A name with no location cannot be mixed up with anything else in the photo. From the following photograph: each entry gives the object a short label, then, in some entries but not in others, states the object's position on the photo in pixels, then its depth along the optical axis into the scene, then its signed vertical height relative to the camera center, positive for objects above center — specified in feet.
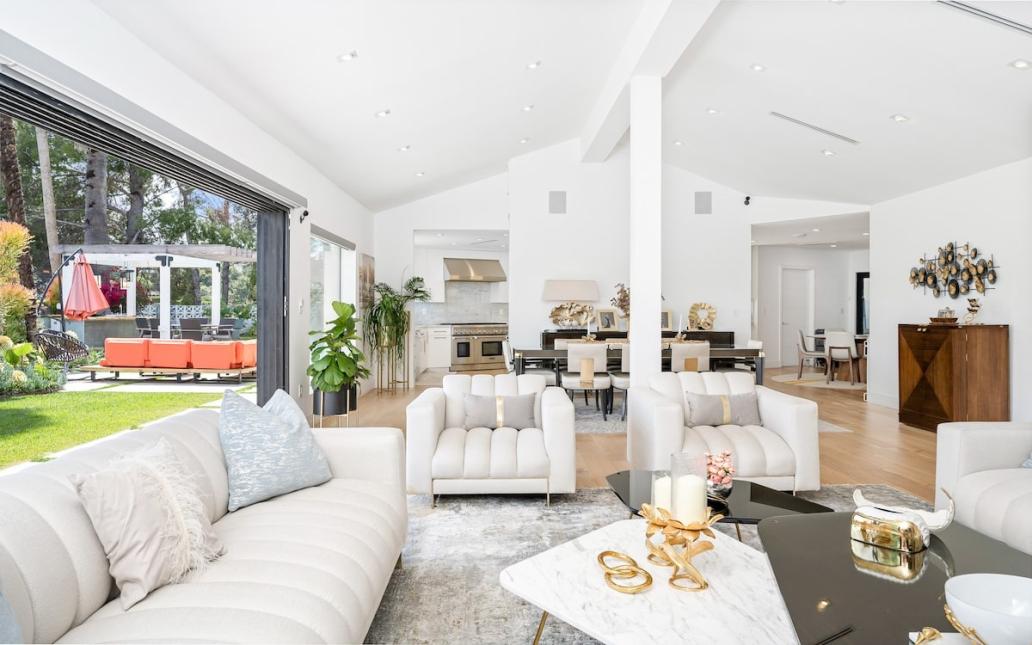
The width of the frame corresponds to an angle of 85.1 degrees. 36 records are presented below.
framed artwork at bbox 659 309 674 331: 25.51 -0.19
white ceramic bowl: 2.99 -1.70
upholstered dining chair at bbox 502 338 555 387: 20.67 -2.15
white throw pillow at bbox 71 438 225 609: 4.74 -1.85
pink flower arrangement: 7.94 -2.20
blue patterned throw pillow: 7.06 -1.79
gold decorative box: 5.32 -2.10
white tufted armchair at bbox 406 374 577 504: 10.79 -2.76
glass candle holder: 5.81 -1.81
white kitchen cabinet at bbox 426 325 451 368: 36.11 -1.99
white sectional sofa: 4.18 -2.33
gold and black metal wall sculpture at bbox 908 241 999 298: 18.35 +1.51
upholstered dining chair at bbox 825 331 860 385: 28.43 -1.70
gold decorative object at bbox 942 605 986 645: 3.02 -1.71
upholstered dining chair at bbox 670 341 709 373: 18.61 -1.28
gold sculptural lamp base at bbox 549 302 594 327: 25.64 +0.05
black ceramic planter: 17.04 -2.62
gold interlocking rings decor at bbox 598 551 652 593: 5.20 -2.48
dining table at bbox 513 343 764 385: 19.34 -1.37
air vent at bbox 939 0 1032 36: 10.78 +5.80
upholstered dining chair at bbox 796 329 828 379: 31.14 -2.08
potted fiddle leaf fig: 16.69 -1.52
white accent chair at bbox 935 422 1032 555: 7.59 -2.35
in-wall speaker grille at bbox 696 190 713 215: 27.17 +5.47
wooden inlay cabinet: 17.19 -1.92
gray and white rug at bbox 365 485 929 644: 6.64 -3.69
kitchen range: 36.04 -1.92
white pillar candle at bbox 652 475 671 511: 6.23 -1.98
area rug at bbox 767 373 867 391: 27.86 -3.51
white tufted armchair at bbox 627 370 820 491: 10.96 -2.51
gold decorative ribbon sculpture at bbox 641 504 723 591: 5.31 -2.29
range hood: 36.76 +3.04
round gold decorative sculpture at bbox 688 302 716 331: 26.43 -0.06
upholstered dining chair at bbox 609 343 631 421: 19.03 -2.09
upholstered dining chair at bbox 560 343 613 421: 18.76 -1.67
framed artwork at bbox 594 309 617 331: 25.26 -0.18
